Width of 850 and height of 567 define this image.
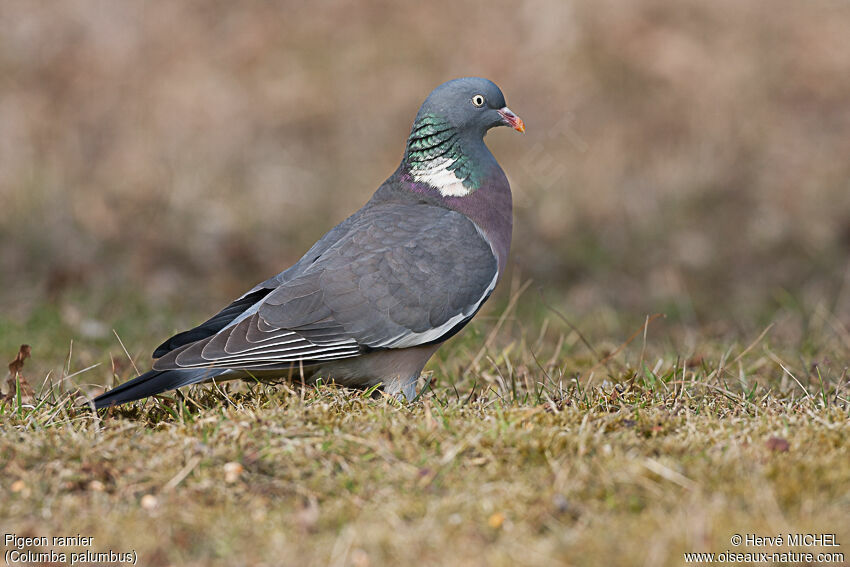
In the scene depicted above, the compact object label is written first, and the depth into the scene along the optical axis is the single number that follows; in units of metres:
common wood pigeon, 7.36
